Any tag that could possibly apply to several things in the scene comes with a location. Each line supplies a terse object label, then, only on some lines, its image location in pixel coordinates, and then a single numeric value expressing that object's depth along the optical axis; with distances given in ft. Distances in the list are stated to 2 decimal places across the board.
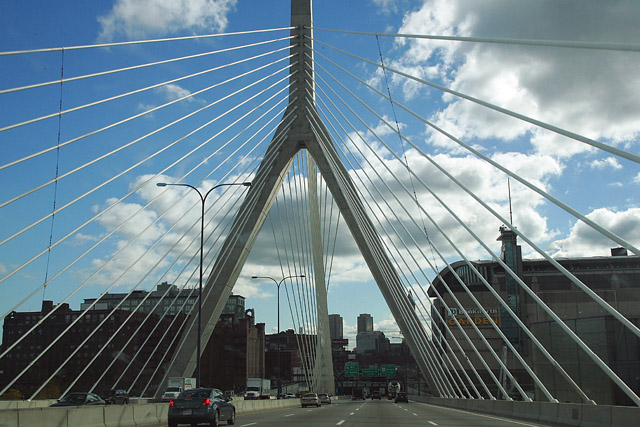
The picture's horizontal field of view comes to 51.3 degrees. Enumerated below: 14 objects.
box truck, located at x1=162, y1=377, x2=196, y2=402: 109.77
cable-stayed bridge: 56.65
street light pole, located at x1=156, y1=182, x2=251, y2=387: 102.44
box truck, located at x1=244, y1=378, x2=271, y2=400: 256.11
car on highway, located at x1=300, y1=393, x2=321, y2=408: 144.05
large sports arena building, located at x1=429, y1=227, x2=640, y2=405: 278.05
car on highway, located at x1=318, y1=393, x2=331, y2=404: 177.47
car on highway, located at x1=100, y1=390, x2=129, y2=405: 112.74
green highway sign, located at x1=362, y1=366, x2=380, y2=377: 384.49
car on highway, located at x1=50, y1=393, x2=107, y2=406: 83.77
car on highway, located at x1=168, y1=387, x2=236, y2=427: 60.65
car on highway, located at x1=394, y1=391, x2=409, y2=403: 200.75
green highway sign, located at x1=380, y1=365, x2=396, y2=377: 383.04
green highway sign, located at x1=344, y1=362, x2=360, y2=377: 368.48
